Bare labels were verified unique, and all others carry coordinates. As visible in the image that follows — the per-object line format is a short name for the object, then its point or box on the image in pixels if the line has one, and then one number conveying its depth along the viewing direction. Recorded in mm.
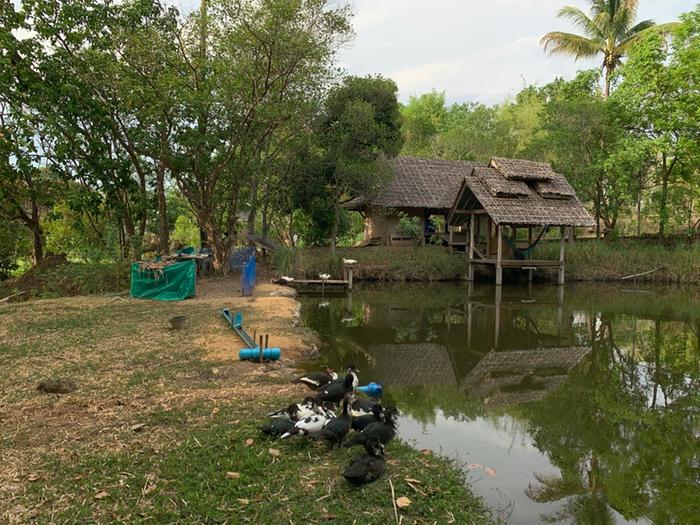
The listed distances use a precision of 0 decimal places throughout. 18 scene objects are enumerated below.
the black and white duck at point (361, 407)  4918
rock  5465
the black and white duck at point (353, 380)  5512
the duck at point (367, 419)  4668
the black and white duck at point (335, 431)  4285
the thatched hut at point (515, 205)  18422
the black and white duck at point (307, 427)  4312
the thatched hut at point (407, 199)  21875
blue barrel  7004
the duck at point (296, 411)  4547
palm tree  25069
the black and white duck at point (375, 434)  4238
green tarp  12406
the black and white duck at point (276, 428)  4406
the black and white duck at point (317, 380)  5805
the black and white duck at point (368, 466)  3643
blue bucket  6367
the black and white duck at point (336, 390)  5184
